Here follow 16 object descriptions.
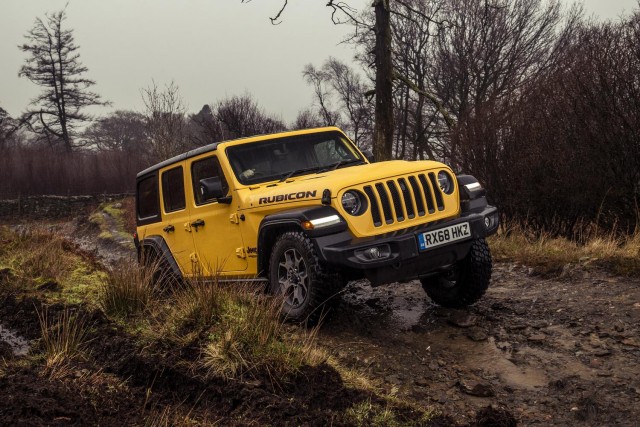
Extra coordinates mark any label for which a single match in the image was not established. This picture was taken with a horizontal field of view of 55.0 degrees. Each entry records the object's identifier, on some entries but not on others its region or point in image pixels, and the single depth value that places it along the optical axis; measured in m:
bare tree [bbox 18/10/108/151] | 44.38
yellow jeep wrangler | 4.99
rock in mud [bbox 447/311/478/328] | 5.48
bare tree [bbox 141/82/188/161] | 23.58
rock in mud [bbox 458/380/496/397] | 4.00
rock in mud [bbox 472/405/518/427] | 3.41
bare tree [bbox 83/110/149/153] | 69.31
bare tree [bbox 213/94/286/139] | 31.05
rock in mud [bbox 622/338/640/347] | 4.66
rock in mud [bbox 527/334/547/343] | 4.97
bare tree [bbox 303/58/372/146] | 41.69
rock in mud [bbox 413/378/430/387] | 4.25
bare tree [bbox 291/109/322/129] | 41.46
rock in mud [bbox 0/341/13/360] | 4.58
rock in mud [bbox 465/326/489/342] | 5.12
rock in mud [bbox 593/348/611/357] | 4.54
